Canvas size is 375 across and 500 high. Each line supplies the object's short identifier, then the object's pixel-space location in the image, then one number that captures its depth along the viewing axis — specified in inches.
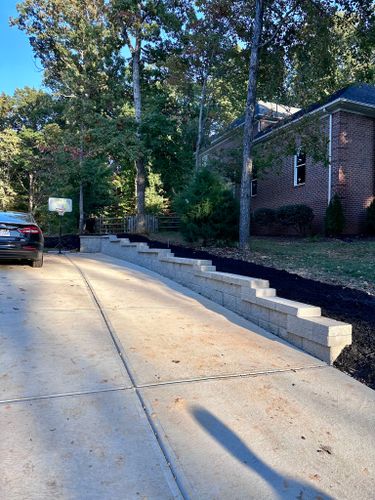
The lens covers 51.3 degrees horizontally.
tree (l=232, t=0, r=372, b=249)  445.4
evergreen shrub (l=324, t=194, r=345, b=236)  558.9
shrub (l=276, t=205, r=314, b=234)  603.2
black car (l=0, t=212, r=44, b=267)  315.3
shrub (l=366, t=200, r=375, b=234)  568.7
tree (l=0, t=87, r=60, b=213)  976.9
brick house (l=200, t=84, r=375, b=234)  580.4
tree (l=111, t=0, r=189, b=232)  666.2
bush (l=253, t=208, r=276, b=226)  652.7
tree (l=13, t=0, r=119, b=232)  712.4
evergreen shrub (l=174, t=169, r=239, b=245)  439.8
